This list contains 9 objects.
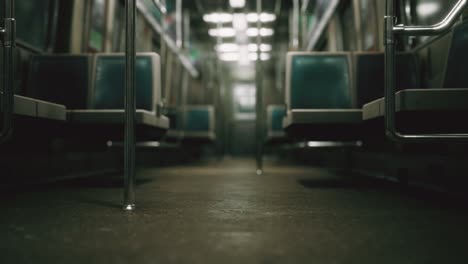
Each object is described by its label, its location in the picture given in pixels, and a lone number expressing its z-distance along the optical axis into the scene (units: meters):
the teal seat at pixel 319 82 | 2.96
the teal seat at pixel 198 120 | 6.75
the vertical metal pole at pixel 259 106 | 3.88
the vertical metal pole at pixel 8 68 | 1.53
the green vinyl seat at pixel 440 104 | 1.64
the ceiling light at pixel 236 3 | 6.68
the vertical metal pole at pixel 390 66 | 1.59
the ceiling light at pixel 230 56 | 9.51
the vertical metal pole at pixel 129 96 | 1.55
